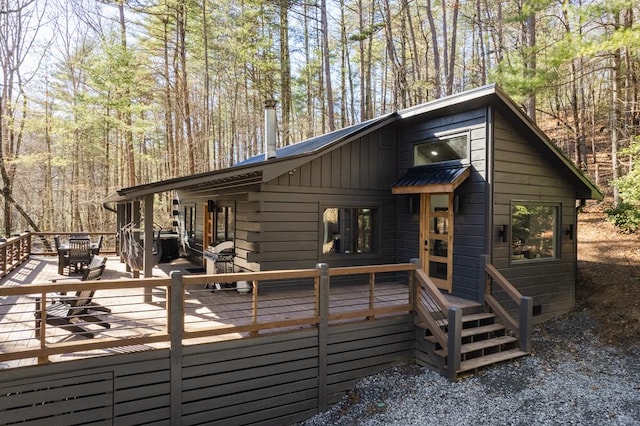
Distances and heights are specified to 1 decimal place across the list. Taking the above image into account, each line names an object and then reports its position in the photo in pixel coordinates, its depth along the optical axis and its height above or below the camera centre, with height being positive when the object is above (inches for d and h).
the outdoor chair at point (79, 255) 327.9 -39.0
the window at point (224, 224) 323.9 -11.8
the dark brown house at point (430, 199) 241.4 +8.6
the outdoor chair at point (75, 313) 165.2 -47.7
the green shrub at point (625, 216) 308.3 -5.5
